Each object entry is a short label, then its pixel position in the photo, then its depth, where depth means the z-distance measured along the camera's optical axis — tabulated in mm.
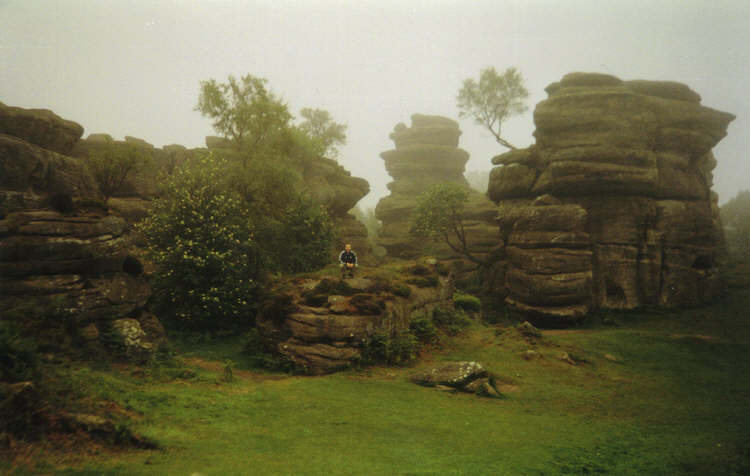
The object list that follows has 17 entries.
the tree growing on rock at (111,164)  24530
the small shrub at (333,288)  18645
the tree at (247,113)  32125
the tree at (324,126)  61562
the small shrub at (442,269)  26297
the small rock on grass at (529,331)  21714
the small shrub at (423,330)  20630
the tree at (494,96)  52031
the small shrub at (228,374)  13609
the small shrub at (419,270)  25109
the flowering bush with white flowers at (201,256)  20328
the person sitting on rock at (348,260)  20750
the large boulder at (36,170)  21625
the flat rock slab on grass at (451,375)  14188
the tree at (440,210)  40375
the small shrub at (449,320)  23109
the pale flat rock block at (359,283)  19516
